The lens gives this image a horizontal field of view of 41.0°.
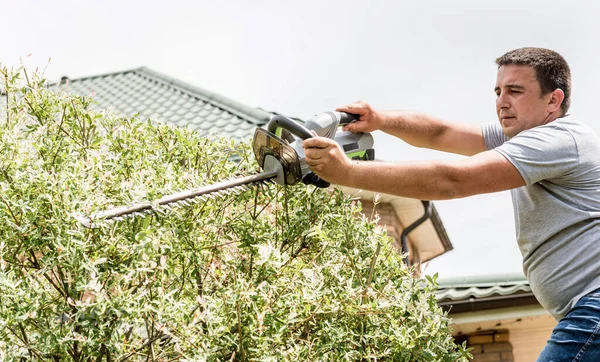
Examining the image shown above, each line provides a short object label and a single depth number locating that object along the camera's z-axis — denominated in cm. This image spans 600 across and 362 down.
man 292
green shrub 290
